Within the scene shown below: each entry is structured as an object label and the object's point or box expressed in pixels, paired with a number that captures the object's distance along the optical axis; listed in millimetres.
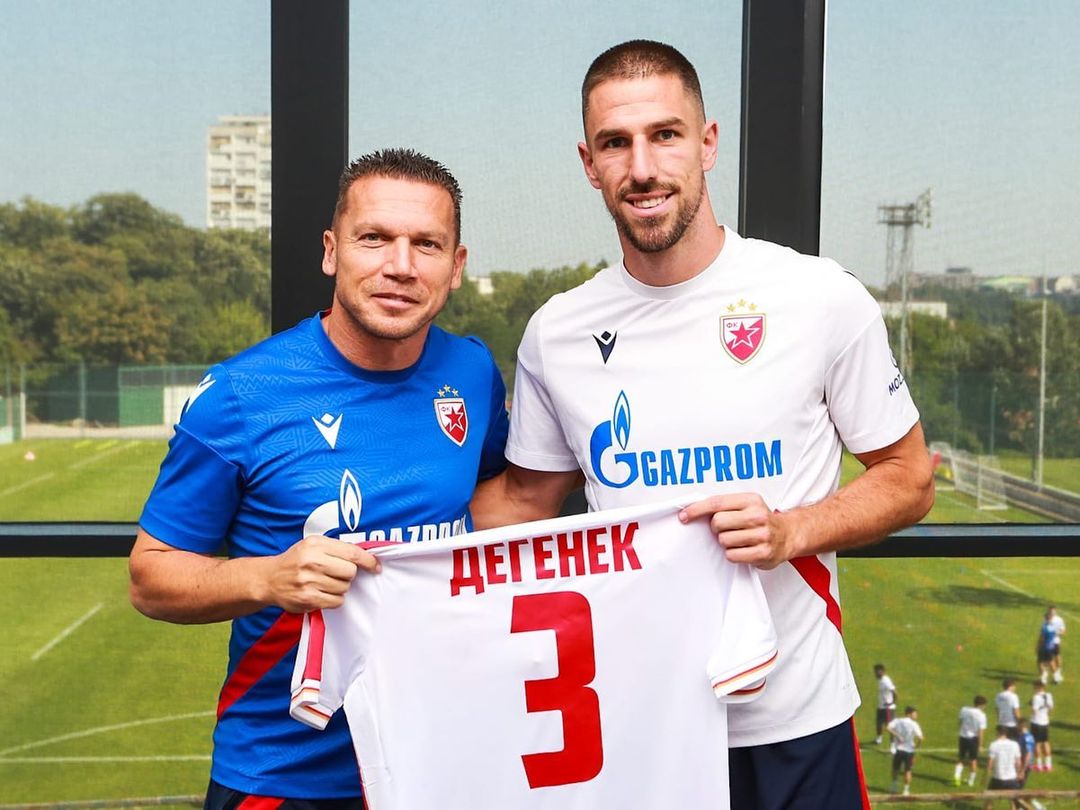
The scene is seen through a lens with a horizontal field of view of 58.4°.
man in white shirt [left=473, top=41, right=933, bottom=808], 1431
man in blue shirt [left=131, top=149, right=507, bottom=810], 1377
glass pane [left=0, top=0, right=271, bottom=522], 2258
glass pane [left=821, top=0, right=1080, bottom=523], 2277
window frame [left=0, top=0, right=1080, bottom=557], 1875
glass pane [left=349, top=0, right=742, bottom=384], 2016
